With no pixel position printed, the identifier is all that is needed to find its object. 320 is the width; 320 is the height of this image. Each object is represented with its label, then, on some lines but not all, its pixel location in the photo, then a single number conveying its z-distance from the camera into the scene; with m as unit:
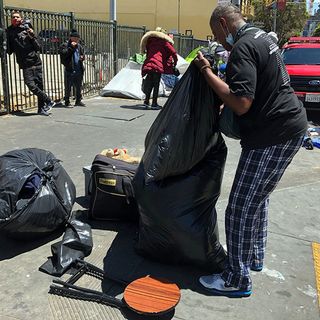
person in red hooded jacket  9.05
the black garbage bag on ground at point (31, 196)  3.07
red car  8.98
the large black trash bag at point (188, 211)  2.83
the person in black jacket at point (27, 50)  7.55
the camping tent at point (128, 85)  10.81
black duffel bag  3.55
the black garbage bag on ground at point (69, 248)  3.00
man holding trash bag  2.33
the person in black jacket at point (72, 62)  8.84
